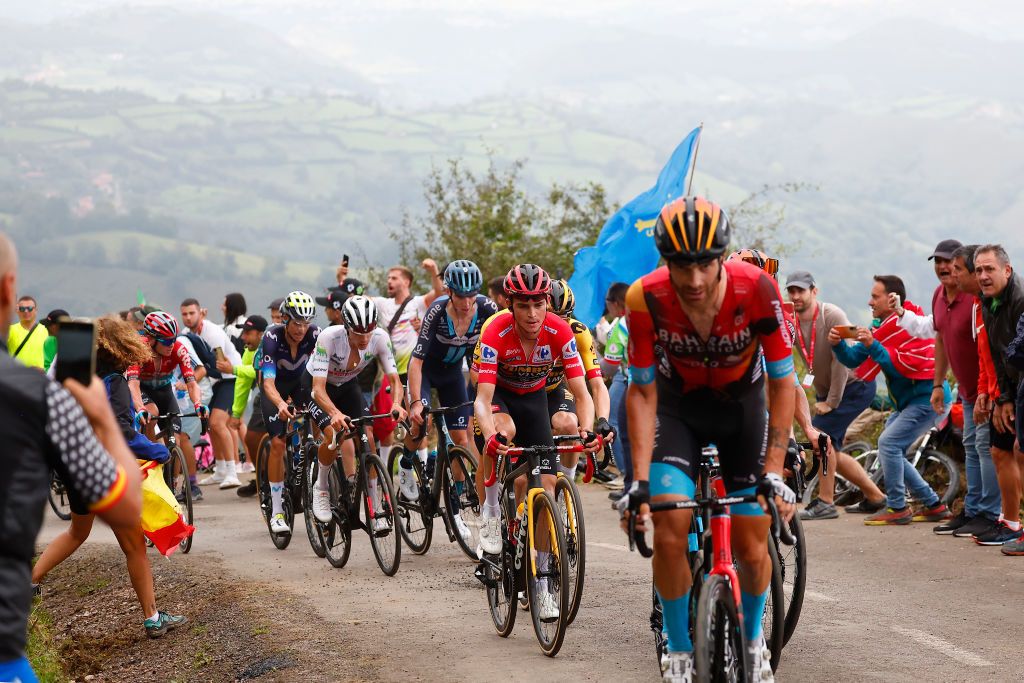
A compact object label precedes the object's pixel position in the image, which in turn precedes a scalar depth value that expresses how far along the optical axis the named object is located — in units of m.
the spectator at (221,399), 17.03
